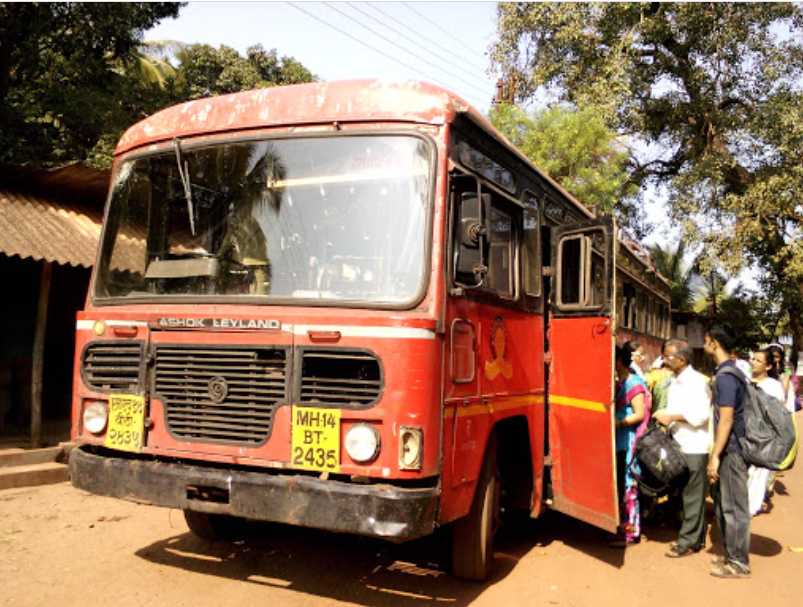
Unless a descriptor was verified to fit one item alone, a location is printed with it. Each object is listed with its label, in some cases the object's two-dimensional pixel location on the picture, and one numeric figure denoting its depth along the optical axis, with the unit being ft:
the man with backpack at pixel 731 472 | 16.78
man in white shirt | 18.60
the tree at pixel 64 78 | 40.98
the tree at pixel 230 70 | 62.69
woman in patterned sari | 19.20
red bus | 11.88
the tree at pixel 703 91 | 50.08
